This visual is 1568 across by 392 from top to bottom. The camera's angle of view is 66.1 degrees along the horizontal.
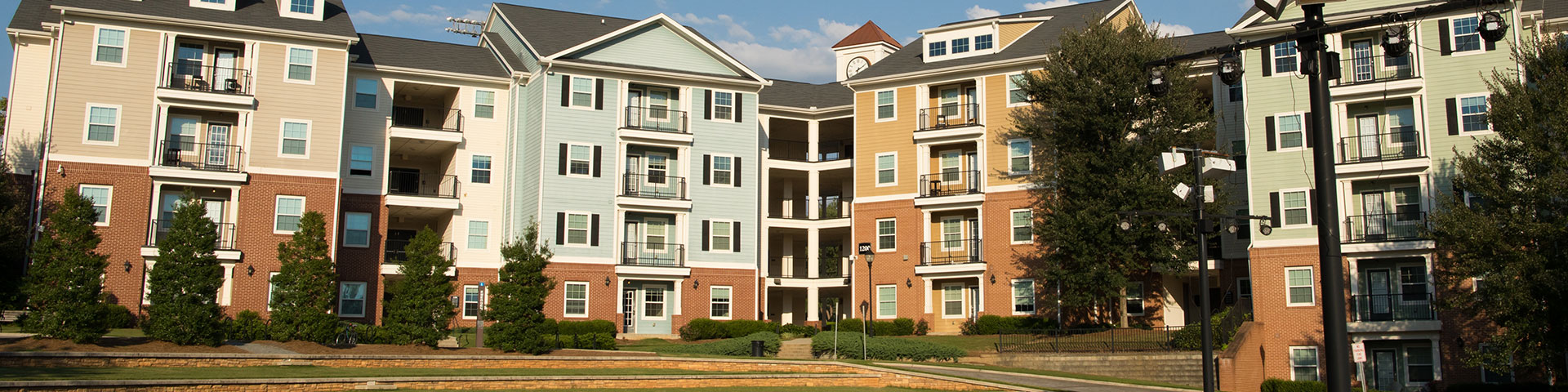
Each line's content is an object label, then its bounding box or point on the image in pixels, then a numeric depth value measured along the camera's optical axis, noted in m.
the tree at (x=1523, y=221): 27.00
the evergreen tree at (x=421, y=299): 31.50
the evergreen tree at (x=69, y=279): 26.86
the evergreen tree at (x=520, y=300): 30.81
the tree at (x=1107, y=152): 38.72
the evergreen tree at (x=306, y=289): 31.36
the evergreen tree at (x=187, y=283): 28.23
